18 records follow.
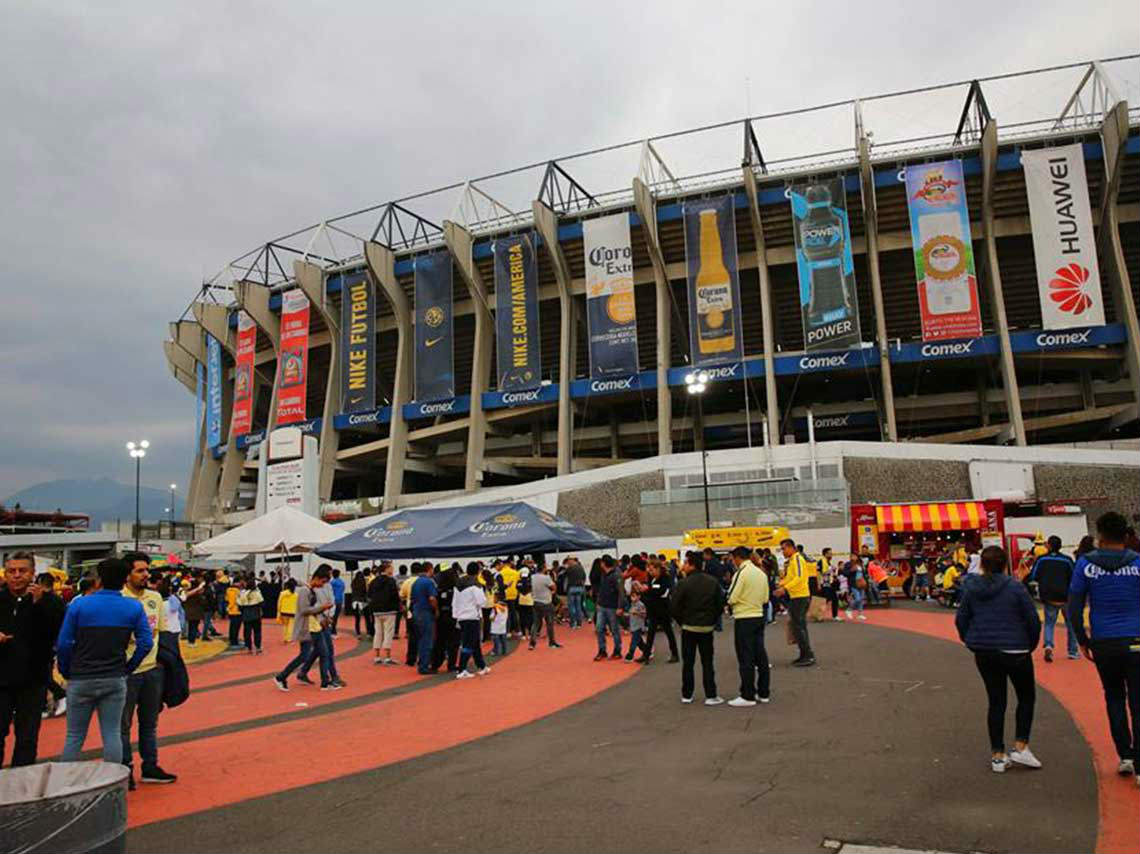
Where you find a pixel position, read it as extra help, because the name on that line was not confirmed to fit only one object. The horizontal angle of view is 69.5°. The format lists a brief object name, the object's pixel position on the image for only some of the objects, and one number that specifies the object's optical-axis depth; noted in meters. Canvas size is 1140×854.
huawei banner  35.94
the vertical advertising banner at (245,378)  53.03
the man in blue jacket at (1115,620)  5.32
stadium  36.16
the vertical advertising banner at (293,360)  49.38
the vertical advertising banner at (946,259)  37.53
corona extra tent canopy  15.95
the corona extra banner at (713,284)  40.09
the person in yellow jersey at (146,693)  6.46
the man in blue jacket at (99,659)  5.80
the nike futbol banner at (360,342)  48.28
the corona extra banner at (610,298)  41.12
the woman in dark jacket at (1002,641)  5.76
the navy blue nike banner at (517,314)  43.97
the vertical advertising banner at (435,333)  45.84
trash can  2.93
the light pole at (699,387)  31.20
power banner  38.47
